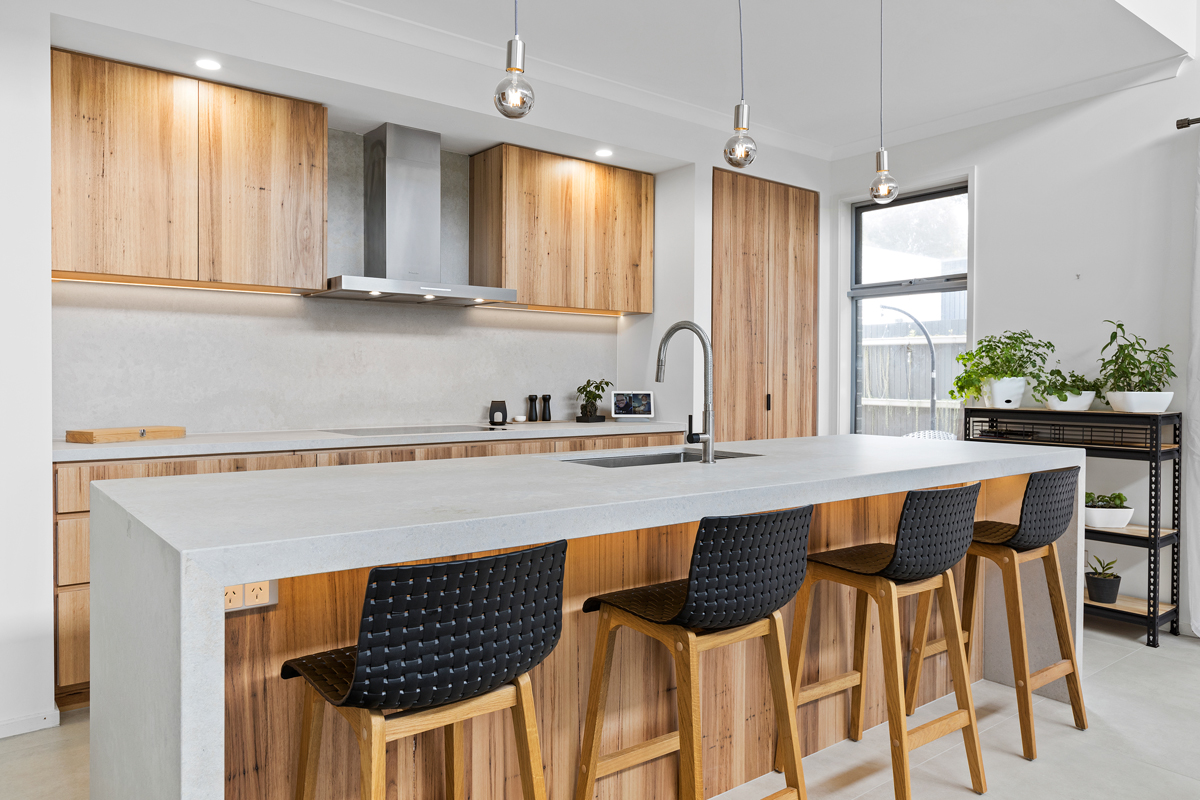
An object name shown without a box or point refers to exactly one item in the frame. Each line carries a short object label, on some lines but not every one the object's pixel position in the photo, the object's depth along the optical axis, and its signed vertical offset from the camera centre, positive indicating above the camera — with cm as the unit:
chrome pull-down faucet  235 -2
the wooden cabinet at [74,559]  276 -64
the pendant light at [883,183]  288 +78
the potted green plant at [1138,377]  361 +6
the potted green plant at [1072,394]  388 -2
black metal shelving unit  354 -29
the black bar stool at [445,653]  123 -45
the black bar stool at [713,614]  168 -52
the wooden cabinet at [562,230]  427 +92
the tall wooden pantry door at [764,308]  482 +53
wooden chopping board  300 -21
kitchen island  119 -41
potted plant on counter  475 -8
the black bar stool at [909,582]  211 -56
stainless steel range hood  390 +87
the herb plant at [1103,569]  381 -92
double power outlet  146 -41
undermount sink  262 -25
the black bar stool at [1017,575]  248 -64
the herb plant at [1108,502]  373 -55
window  481 +55
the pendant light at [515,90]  199 +78
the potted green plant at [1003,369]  407 +11
